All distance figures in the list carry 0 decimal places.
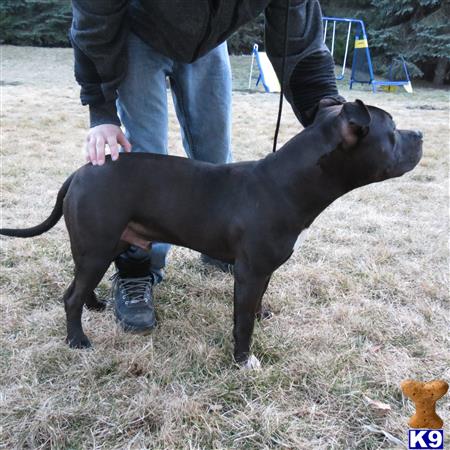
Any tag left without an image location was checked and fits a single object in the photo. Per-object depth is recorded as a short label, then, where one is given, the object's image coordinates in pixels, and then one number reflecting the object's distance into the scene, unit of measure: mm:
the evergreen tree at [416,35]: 15695
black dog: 1996
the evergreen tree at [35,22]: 20891
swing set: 13527
